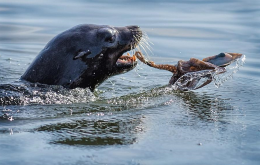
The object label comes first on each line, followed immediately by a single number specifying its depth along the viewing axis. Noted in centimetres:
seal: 1377
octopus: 1459
